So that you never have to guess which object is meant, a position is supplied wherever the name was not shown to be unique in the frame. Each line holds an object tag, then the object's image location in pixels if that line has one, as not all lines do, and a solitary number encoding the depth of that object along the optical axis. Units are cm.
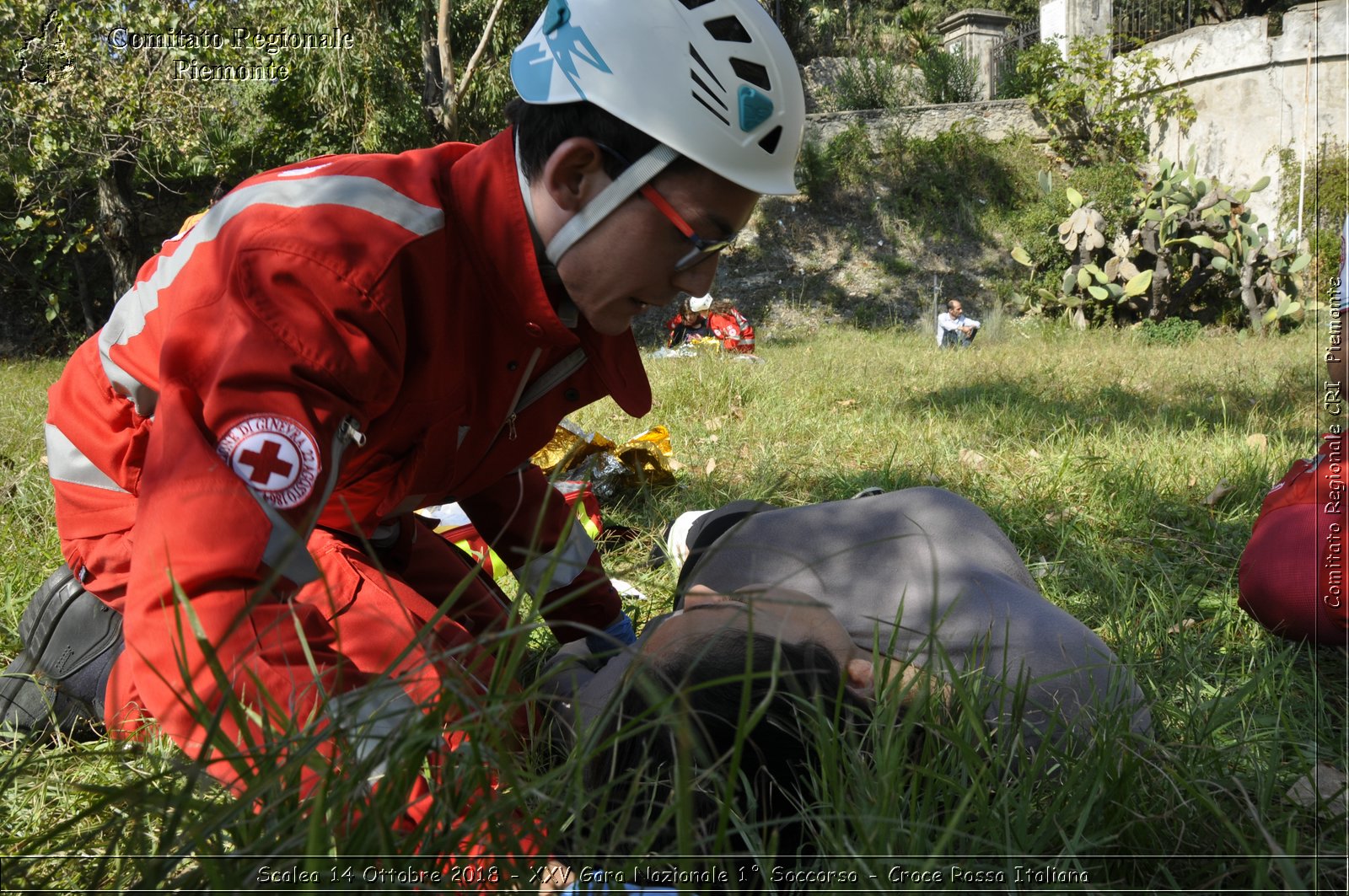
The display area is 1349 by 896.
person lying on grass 126
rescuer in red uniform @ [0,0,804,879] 121
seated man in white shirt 1149
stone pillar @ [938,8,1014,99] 2075
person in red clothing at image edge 218
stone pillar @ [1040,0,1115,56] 1689
